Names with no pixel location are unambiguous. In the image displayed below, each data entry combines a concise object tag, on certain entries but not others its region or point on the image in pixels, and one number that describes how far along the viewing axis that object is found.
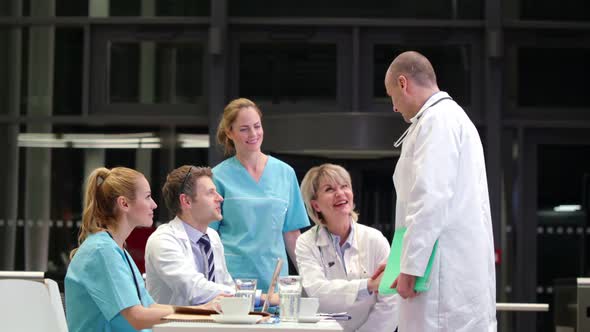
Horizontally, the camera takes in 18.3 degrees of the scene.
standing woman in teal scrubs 7.00
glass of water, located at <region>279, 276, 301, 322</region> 4.85
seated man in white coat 5.72
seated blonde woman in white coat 6.35
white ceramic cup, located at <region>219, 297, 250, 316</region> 4.57
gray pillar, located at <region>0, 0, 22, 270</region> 12.21
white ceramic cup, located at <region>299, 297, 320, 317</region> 4.82
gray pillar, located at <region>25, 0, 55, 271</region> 12.22
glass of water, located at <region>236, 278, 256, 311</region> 4.79
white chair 4.70
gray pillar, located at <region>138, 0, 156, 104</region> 12.27
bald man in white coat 5.38
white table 4.33
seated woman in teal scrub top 5.25
